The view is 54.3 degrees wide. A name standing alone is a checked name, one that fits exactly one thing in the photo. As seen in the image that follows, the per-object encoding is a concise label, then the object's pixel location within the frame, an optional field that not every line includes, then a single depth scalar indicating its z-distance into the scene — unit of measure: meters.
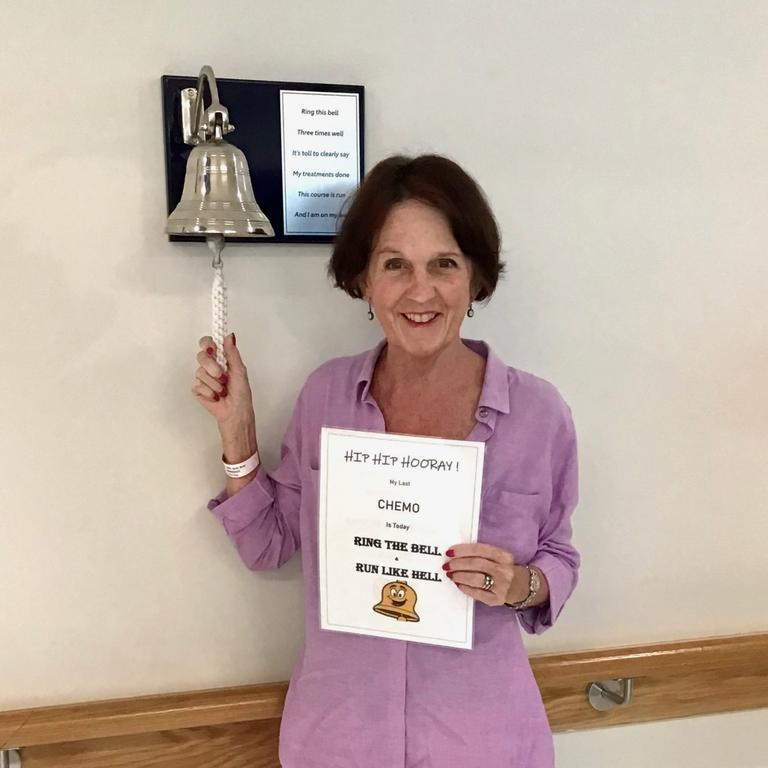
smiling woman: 1.05
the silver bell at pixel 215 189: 1.01
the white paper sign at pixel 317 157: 1.19
